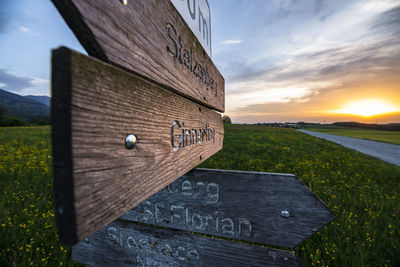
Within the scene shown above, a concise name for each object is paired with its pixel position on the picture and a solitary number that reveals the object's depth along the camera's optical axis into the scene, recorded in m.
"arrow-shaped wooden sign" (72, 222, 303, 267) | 0.36
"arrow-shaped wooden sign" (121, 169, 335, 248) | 0.34
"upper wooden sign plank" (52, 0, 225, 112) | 0.15
